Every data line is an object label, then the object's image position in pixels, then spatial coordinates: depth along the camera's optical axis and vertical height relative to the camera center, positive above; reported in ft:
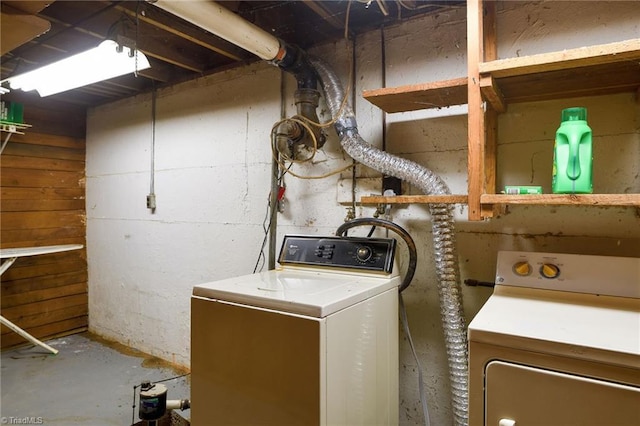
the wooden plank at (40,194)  10.43 +0.59
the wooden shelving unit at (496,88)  3.75 +1.51
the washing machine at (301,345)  3.96 -1.49
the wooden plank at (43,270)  10.53 -1.60
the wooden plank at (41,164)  10.46 +1.46
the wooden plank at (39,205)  10.47 +0.27
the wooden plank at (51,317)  10.71 -3.00
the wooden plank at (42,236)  10.46 -0.63
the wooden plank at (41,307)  10.48 -2.65
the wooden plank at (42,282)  10.46 -1.95
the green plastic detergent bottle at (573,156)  3.95 +0.59
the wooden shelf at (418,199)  4.52 +0.17
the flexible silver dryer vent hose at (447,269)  5.08 -0.77
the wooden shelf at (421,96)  4.68 +1.55
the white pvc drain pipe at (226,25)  4.95 +2.64
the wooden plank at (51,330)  10.48 -3.38
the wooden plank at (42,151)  10.49 +1.81
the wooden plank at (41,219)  10.47 -0.13
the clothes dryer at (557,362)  2.99 -1.23
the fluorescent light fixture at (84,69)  6.61 +2.75
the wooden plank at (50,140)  10.68 +2.14
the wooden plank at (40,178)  10.45 +1.03
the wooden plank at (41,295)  10.46 -2.30
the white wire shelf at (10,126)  9.58 +2.25
